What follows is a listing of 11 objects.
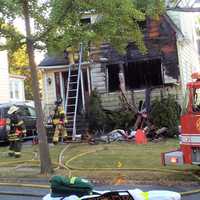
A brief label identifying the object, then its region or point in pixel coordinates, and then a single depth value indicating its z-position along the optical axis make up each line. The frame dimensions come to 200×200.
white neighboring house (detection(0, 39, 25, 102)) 32.22
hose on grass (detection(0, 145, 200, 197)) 11.17
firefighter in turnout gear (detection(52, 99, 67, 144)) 20.37
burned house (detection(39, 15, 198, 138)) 22.75
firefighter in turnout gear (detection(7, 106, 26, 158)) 16.78
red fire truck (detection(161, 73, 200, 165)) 11.13
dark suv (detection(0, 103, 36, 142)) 21.06
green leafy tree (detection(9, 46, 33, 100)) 49.75
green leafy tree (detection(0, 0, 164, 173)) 12.55
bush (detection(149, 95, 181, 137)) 21.06
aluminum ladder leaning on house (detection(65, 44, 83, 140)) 22.73
